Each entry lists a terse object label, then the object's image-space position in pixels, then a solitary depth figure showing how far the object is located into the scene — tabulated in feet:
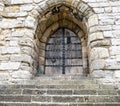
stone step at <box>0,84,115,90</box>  12.93
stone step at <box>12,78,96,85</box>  14.03
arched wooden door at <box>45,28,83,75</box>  18.13
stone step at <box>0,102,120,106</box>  10.47
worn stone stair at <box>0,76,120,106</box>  10.96
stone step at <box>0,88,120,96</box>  12.03
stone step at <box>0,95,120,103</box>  11.17
